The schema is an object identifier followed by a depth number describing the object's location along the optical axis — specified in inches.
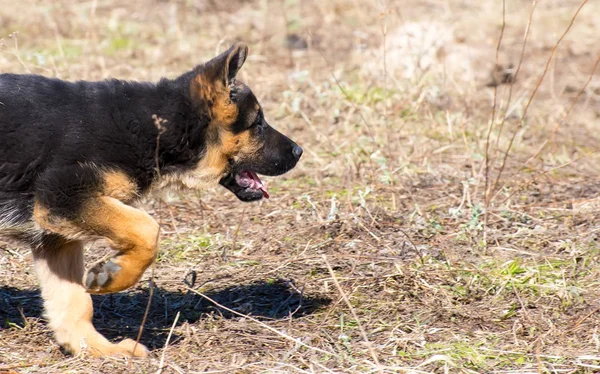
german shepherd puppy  350.9
